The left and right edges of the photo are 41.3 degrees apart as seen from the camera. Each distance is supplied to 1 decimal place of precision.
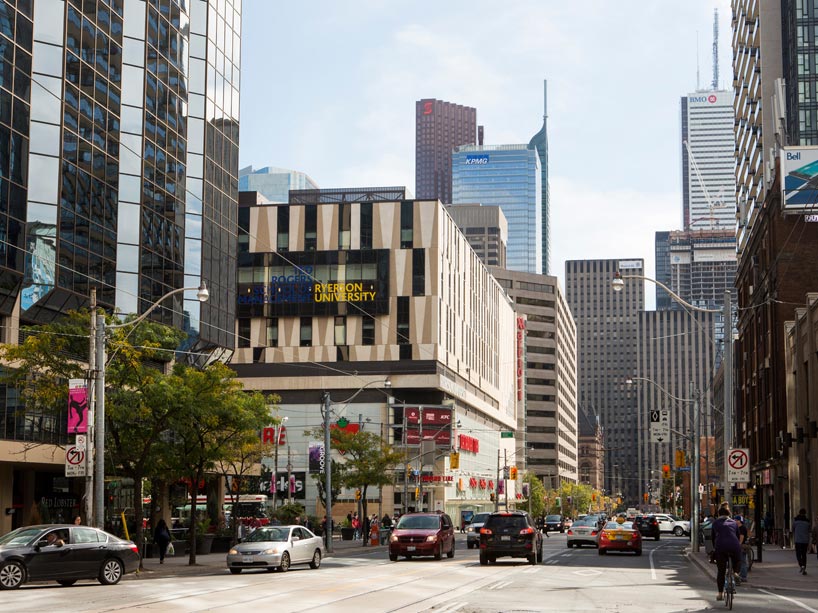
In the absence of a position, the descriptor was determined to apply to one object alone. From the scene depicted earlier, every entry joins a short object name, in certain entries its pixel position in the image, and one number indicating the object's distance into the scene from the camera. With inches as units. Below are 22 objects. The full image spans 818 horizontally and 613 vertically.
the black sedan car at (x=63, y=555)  1002.7
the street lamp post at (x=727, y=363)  1329.2
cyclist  824.9
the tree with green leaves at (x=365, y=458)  2800.2
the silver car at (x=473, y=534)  2037.4
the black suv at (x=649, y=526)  2751.0
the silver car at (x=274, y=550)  1264.8
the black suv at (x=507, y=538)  1385.3
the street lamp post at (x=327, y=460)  2081.1
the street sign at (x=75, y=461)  1242.0
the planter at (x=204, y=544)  1872.5
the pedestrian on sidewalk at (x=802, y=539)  1224.2
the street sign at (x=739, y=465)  1318.9
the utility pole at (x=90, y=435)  1247.5
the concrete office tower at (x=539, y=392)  7726.4
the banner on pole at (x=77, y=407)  1248.2
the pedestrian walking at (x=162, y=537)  1555.1
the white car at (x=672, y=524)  3422.7
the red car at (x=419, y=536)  1509.6
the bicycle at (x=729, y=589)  784.3
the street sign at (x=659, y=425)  2032.5
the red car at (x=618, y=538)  1721.2
